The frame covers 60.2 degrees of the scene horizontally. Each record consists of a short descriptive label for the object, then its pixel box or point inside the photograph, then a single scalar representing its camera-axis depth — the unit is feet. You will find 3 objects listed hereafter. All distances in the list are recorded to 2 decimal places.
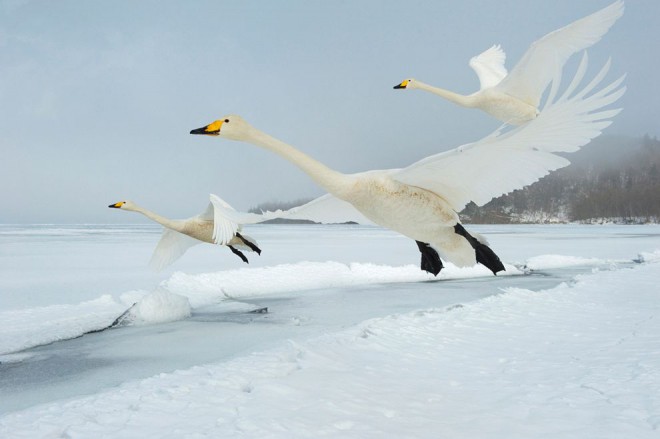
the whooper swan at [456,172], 8.97
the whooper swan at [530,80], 14.10
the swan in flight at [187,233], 16.65
